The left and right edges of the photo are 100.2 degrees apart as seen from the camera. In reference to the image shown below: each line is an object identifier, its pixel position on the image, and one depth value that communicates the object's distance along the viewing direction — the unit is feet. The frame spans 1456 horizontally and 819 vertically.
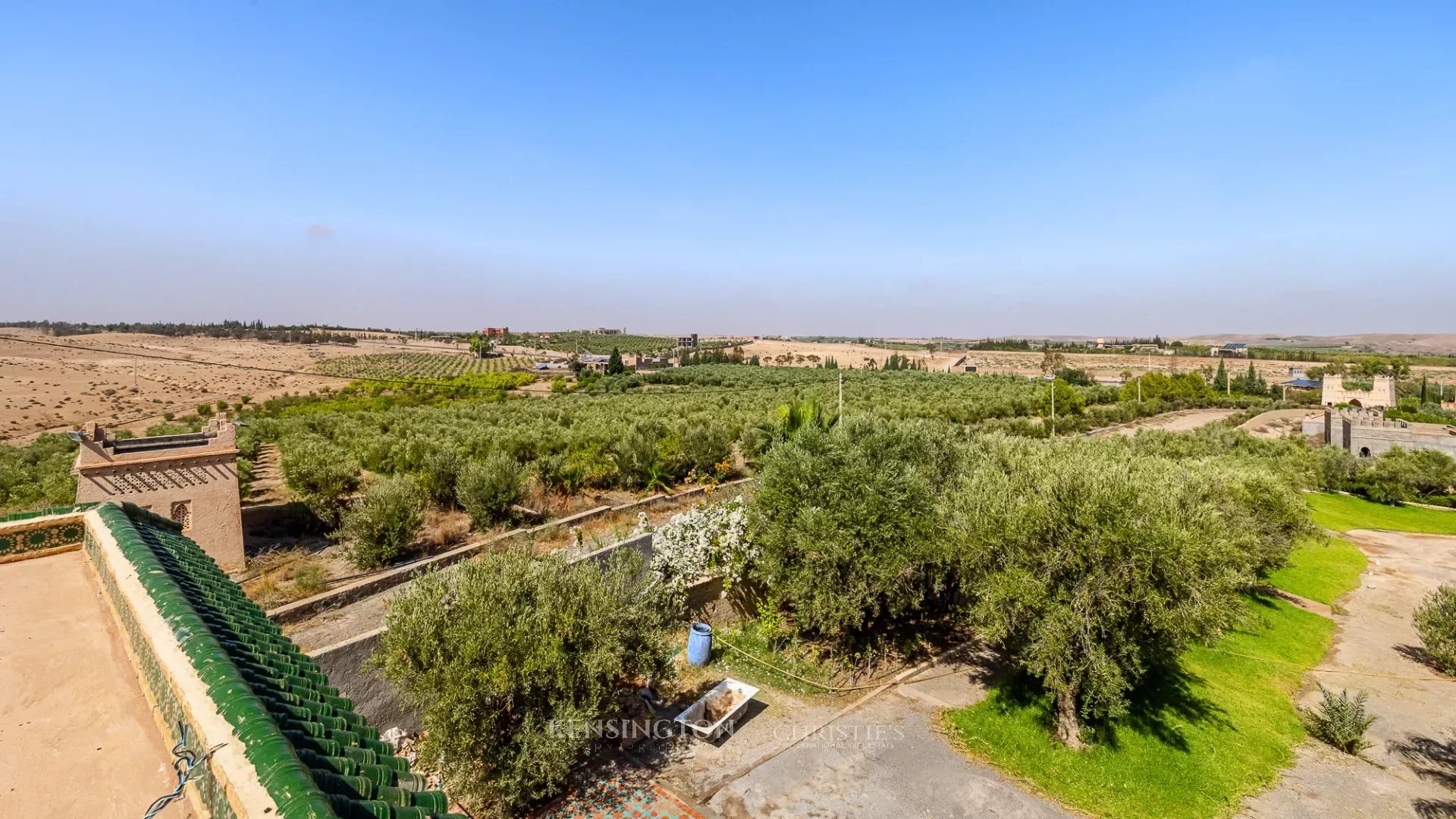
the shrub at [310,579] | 39.11
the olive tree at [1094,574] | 28.14
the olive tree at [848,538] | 36.09
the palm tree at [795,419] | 61.98
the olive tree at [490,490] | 53.06
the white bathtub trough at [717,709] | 31.45
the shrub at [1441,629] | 46.42
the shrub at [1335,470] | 111.14
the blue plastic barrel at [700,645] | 39.60
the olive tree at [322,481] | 53.93
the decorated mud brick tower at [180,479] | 39.29
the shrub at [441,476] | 58.59
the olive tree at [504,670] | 22.72
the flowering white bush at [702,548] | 42.16
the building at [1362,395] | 183.73
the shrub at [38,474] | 51.44
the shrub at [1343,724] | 35.01
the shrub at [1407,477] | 104.63
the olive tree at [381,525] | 43.98
